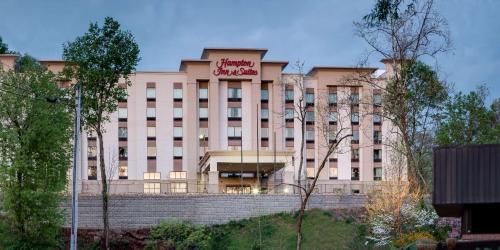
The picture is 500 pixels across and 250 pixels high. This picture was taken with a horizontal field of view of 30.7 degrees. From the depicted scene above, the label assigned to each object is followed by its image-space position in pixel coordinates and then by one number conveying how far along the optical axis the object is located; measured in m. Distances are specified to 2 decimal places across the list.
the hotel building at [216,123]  93.94
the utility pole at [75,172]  39.62
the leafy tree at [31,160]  51.16
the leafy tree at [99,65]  61.47
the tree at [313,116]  91.62
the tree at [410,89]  52.91
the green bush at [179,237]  60.22
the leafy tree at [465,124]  56.19
